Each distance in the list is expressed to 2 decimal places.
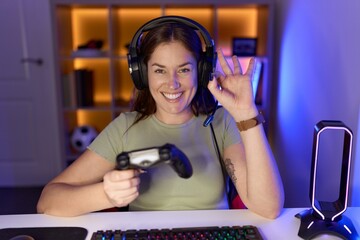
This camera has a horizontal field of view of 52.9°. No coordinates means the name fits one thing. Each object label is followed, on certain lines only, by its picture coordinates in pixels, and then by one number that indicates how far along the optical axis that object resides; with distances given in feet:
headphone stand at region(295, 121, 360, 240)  2.94
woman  3.24
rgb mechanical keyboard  2.78
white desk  3.10
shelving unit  8.32
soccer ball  9.07
